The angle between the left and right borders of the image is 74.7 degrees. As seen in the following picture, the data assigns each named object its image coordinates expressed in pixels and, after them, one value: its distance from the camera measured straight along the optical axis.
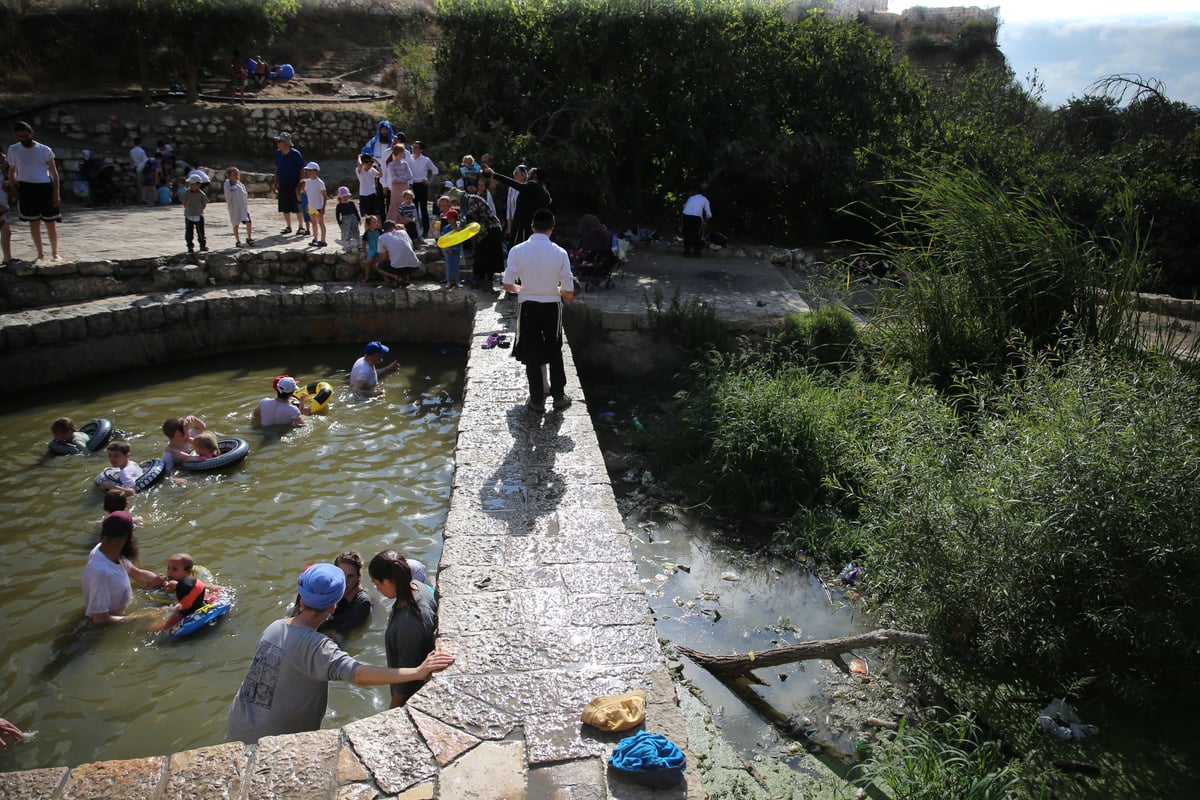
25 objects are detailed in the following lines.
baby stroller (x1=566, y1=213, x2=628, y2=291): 11.69
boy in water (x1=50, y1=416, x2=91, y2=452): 8.22
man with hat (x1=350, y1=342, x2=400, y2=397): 10.00
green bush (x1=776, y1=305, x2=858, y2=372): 9.51
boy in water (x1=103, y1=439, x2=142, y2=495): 7.39
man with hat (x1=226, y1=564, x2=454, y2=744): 3.94
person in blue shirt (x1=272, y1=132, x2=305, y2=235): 12.87
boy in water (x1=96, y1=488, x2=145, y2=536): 6.23
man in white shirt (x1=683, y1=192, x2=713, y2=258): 13.88
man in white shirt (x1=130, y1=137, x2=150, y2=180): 16.94
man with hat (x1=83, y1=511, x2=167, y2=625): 5.69
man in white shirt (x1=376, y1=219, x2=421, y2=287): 11.66
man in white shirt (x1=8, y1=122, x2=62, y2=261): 10.25
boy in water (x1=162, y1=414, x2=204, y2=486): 7.86
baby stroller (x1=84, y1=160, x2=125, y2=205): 16.64
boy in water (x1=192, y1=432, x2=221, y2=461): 7.95
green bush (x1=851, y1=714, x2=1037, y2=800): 3.67
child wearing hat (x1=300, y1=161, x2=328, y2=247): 12.68
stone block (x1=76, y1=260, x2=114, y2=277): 11.08
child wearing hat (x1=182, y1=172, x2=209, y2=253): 11.25
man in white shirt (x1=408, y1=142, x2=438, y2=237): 12.73
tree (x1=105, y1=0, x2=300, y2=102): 19.08
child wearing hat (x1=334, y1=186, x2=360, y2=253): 12.76
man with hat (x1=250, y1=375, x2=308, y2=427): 8.84
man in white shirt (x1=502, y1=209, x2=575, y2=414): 6.68
